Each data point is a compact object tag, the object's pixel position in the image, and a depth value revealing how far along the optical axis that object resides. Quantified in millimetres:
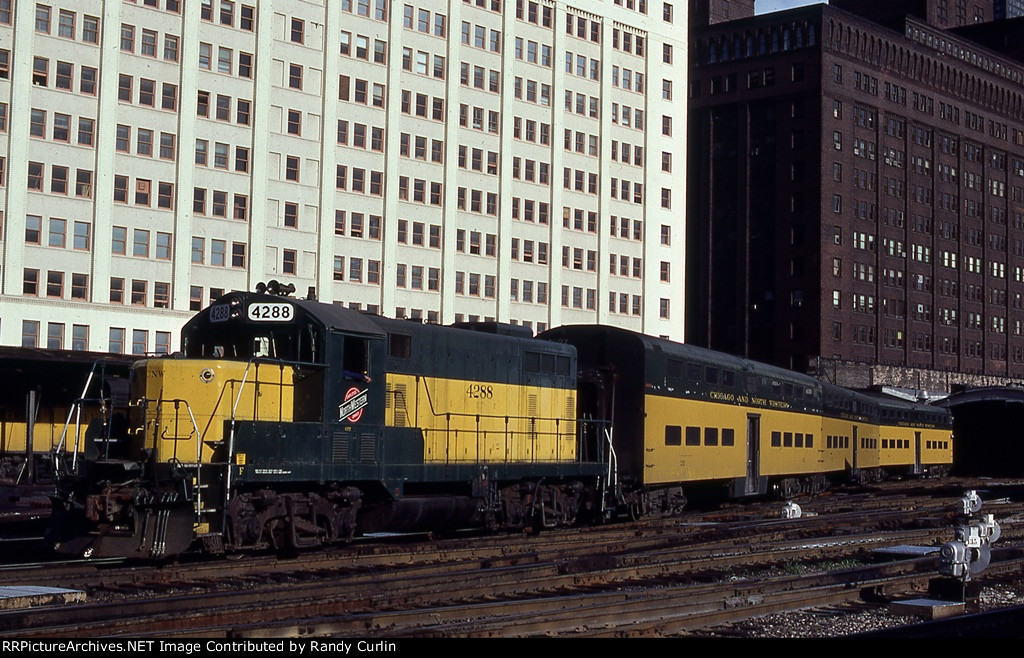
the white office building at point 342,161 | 61438
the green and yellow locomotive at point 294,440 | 18297
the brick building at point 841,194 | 114312
